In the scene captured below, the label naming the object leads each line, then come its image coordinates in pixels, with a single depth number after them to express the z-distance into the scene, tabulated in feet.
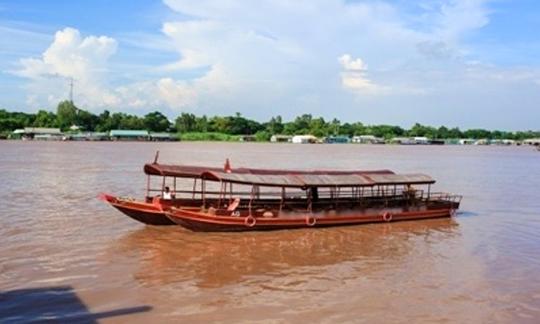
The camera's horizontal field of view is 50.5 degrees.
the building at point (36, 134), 430.20
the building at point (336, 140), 539.08
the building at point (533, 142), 524.11
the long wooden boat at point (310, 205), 60.75
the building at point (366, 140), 558.56
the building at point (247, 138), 506.48
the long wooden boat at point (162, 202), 61.87
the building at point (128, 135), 457.27
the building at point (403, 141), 574.15
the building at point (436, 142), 604.86
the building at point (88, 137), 437.58
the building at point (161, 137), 467.11
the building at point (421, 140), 578.25
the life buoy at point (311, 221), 65.98
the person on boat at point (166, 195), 65.29
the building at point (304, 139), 510.17
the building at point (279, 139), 529.04
